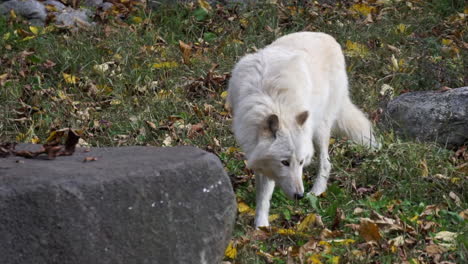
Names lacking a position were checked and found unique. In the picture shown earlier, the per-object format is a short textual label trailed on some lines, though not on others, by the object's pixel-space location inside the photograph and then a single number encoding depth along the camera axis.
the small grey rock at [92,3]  21.28
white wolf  10.05
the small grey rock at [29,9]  20.13
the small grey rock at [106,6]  20.84
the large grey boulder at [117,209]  6.69
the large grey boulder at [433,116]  13.05
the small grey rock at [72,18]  19.42
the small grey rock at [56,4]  20.99
